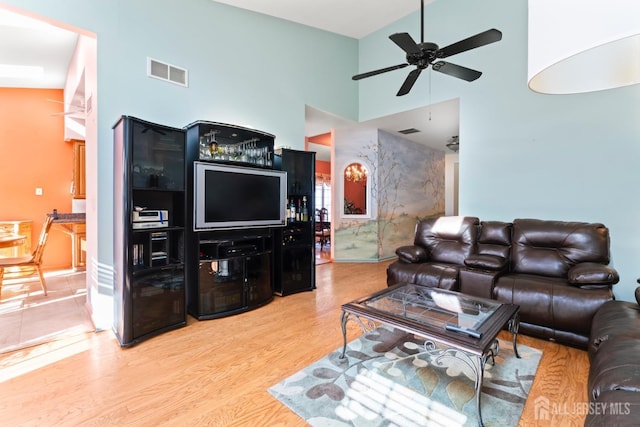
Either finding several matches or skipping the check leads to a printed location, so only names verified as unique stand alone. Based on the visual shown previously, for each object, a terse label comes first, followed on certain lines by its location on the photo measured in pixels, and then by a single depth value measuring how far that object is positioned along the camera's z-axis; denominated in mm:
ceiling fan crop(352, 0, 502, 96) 2484
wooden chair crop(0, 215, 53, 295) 3576
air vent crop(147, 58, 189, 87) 3121
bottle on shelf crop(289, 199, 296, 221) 4130
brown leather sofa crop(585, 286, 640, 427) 1103
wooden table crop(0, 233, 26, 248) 3697
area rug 1710
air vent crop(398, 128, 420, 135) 6305
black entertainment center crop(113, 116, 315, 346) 2646
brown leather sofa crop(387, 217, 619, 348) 2482
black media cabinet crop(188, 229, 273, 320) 3141
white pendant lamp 512
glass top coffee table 1710
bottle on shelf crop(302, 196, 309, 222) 4230
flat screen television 3057
